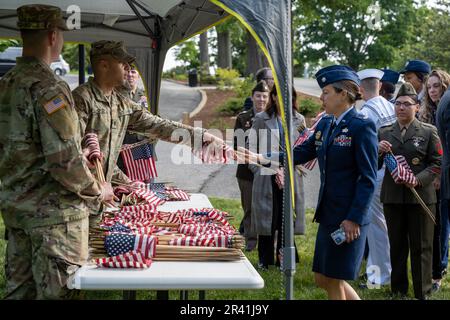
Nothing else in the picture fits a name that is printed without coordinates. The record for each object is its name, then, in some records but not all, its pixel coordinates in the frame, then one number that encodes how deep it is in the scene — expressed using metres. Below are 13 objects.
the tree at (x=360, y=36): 45.00
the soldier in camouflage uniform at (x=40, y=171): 3.62
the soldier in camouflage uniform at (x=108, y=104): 5.00
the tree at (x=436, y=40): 32.44
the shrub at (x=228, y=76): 24.92
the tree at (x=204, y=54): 31.25
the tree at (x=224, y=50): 30.58
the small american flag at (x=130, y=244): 3.80
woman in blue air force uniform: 4.25
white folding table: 3.36
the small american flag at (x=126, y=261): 3.58
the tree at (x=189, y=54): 36.44
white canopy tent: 7.16
